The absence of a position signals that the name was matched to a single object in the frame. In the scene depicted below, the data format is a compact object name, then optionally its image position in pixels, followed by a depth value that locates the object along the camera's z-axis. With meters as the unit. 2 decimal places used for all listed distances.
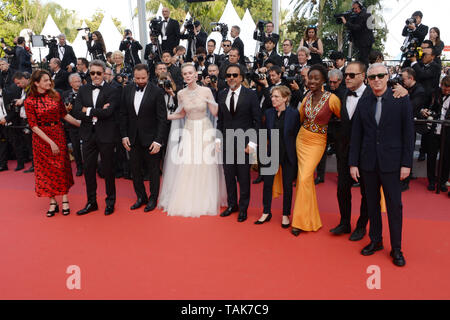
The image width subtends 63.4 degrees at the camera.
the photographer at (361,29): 7.12
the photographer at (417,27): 7.27
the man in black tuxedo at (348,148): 3.74
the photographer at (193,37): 9.05
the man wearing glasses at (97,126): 4.74
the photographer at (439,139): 5.42
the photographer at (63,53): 10.12
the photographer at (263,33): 7.93
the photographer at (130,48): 9.46
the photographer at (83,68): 7.60
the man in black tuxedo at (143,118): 4.81
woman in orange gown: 3.89
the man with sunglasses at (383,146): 3.25
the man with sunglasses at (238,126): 4.41
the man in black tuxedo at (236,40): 8.45
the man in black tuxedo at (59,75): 8.14
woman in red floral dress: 4.59
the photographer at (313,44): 7.09
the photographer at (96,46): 8.87
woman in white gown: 4.78
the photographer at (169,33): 9.20
